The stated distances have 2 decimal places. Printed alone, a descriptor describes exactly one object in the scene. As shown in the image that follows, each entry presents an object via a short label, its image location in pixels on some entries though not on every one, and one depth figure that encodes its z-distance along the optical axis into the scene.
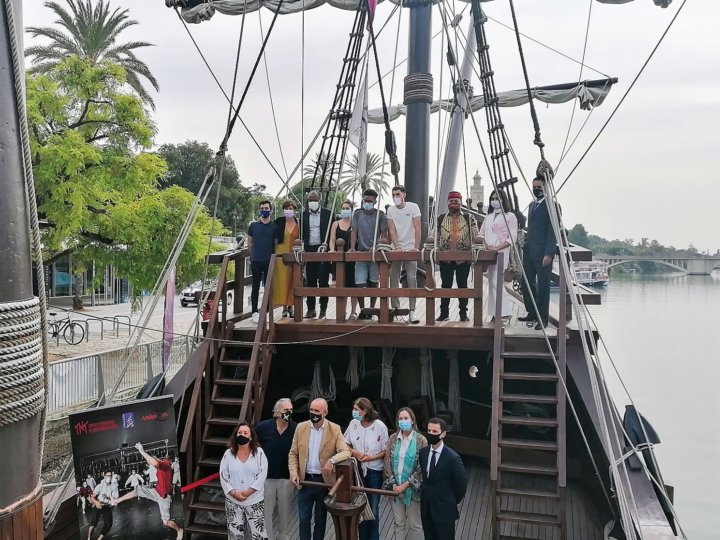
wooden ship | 4.57
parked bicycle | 15.21
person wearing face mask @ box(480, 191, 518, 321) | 5.72
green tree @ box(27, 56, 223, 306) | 10.96
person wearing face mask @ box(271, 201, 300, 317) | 6.22
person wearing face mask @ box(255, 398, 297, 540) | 4.27
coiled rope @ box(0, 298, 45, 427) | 1.71
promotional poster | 3.66
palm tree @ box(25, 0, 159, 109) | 17.20
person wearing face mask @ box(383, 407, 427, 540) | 3.99
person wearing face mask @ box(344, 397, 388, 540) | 4.18
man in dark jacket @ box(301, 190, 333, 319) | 6.24
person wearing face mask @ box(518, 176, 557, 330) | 5.48
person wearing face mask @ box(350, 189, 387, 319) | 5.95
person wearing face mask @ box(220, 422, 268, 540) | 4.00
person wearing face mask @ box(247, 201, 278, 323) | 6.08
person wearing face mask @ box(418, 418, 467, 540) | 3.81
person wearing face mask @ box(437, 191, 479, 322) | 5.77
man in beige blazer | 4.12
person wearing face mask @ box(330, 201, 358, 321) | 6.07
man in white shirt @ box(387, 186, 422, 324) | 5.91
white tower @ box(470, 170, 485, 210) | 47.88
